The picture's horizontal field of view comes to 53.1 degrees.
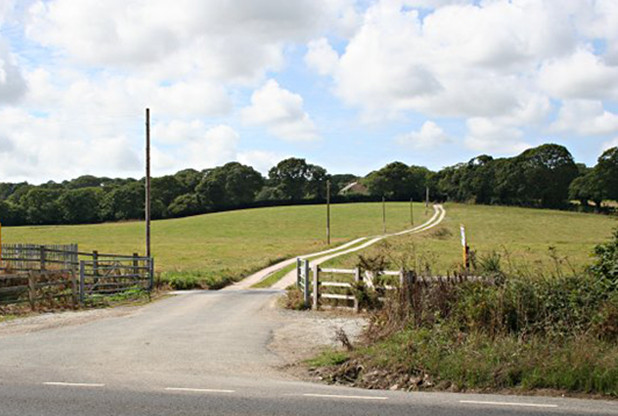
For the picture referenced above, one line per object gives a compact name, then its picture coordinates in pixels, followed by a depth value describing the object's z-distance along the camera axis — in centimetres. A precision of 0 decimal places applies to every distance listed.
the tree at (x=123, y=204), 11312
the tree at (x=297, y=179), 13425
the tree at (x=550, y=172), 11125
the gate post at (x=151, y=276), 2572
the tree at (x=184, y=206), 11831
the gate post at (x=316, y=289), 1845
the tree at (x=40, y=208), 10969
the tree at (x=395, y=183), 13662
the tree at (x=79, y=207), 11081
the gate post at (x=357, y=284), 1672
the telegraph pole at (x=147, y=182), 2855
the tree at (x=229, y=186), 12556
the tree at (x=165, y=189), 12298
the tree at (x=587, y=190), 9950
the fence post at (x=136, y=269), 2574
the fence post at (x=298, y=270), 2147
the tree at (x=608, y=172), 9719
